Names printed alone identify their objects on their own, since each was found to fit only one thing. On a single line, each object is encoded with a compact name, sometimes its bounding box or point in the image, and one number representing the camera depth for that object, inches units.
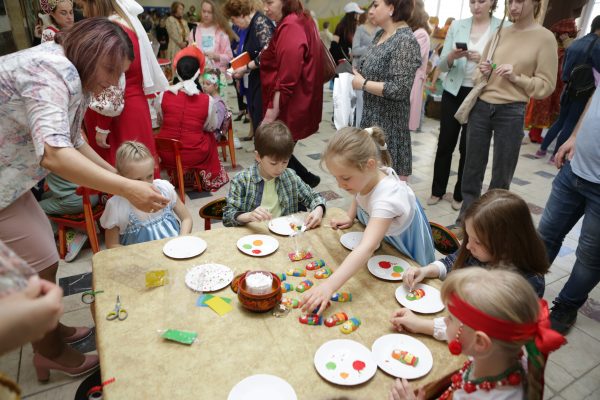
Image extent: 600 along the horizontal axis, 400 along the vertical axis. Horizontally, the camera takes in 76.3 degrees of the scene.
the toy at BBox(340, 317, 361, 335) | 46.5
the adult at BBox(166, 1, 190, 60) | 283.3
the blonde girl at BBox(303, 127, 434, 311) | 55.0
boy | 75.0
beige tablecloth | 39.0
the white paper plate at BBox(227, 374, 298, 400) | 37.5
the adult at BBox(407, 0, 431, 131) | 129.9
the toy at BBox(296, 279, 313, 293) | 53.5
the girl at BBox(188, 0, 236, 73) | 196.4
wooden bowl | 48.0
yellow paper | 49.3
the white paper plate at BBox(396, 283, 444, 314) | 50.1
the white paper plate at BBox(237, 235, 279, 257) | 61.9
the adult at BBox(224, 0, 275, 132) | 133.7
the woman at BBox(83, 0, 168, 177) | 90.0
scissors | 47.2
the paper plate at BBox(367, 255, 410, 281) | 57.1
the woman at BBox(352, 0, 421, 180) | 95.7
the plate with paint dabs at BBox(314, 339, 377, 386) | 39.8
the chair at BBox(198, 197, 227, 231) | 82.4
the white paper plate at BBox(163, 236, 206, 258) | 60.8
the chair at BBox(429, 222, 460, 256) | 72.9
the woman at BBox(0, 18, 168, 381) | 48.9
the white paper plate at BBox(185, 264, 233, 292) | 53.4
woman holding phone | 116.0
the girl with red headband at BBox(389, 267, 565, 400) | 34.1
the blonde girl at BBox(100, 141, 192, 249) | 75.3
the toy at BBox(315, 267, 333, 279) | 56.4
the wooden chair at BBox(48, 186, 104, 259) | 108.8
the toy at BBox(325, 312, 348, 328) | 47.5
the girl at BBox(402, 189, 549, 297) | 52.0
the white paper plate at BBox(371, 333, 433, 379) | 40.9
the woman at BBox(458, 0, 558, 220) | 96.2
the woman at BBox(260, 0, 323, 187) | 107.6
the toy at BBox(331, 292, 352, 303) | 52.1
